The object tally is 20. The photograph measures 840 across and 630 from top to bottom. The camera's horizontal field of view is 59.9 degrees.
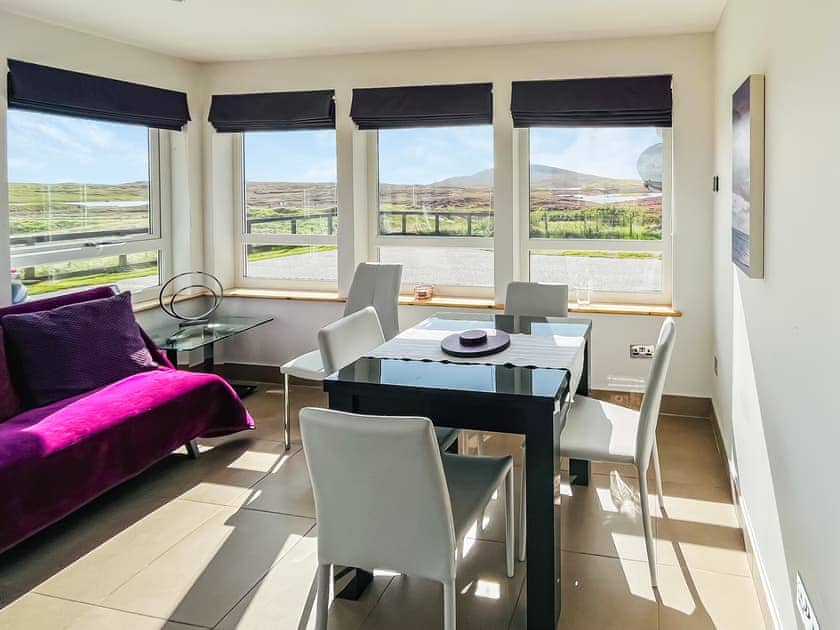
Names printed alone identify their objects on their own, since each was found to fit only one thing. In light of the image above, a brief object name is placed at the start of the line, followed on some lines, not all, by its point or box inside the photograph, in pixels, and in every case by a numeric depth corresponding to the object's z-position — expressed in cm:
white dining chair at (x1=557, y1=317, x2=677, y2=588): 262
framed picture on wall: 247
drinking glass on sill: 484
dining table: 226
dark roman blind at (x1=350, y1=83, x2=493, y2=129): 474
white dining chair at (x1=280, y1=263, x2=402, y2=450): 447
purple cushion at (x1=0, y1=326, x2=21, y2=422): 335
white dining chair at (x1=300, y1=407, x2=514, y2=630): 190
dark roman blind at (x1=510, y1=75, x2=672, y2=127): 445
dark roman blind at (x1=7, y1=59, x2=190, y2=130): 395
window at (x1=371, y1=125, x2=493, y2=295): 509
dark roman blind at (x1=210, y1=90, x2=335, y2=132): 505
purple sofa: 283
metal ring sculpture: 488
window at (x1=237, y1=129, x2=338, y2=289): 541
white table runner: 277
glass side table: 439
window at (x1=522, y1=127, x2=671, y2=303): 477
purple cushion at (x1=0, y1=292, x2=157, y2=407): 352
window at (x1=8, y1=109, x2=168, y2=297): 423
